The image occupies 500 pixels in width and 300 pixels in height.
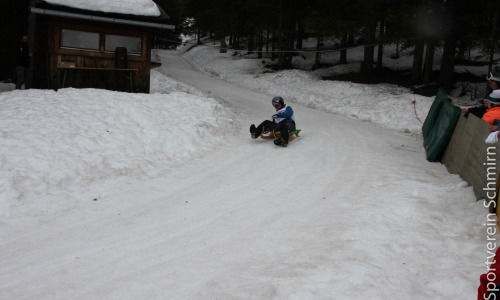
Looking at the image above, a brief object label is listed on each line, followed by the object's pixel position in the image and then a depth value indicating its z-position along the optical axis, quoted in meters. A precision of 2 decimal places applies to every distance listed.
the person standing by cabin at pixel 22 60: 12.35
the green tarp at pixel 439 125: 8.59
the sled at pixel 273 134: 10.18
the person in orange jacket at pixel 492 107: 6.57
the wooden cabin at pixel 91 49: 13.44
